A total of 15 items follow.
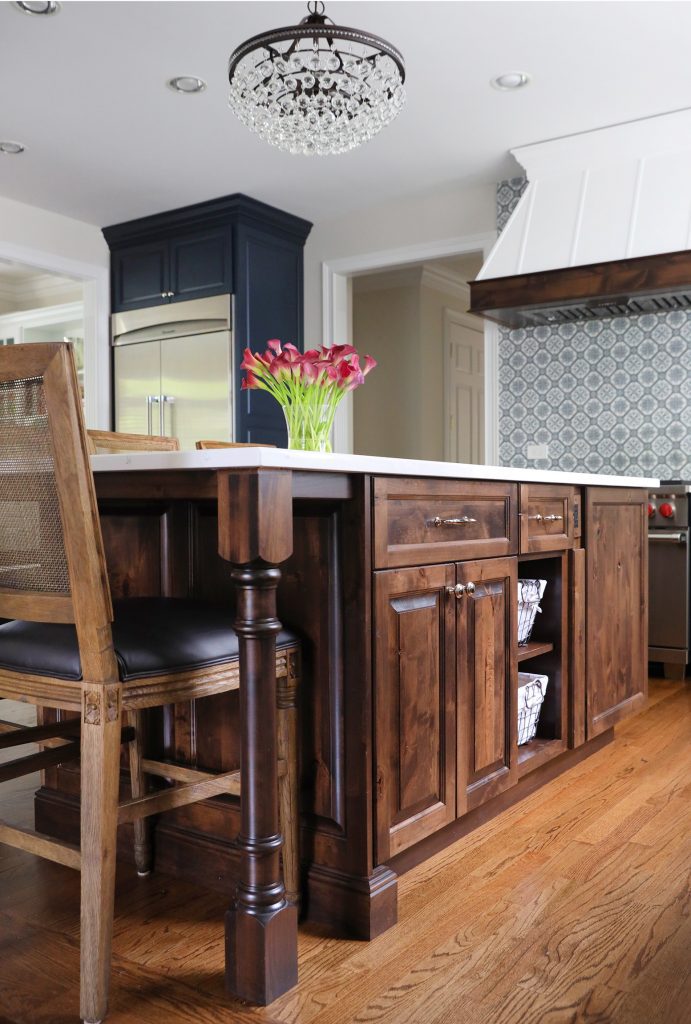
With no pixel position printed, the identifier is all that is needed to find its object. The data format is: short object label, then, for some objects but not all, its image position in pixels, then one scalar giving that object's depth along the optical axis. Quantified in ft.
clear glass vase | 6.32
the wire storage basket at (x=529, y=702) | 7.38
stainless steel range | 12.59
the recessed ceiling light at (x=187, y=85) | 11.98
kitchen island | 4.41
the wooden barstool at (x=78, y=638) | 4.15
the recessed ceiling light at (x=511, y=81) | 11.85
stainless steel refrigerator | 17.01
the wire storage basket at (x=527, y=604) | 7.55
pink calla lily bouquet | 6.26
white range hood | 13.06
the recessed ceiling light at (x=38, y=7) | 10.14
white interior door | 23.32
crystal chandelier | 8.43
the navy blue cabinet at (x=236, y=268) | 16.85
